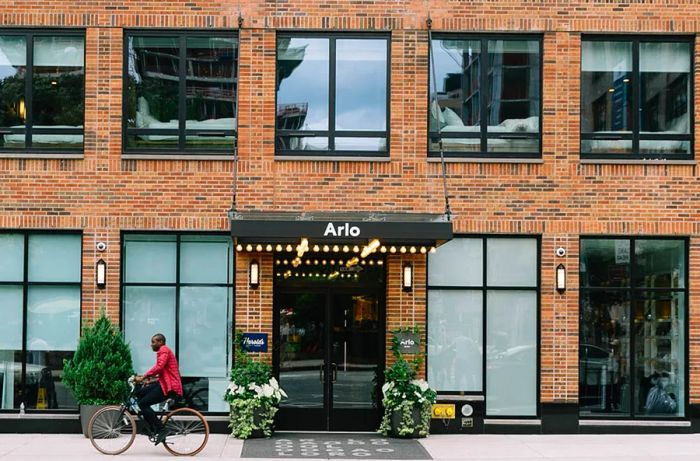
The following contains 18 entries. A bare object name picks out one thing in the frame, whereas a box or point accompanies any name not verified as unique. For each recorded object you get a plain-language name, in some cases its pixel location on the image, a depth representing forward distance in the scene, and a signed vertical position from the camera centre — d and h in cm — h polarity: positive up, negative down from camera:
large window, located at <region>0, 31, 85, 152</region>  1811 +270
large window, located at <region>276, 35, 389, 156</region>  1820 +256
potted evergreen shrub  1677 -200
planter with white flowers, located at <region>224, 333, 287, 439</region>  1705 -244
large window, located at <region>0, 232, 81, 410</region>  1794 -117
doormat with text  1568 -307
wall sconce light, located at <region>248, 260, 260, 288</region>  1780 -47
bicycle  1547 -271
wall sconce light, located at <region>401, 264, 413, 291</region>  1789 -51
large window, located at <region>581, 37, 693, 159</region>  1833 +262
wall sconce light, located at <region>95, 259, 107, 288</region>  1772 -49
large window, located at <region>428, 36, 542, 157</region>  1823 +260
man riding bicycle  1535 -203
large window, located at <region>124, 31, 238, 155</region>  1811 +259
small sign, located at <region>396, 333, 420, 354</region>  1762 -155
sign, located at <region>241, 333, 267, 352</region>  1777 -159
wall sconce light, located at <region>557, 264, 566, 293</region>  1794 -48
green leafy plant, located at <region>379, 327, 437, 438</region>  1709 -244
